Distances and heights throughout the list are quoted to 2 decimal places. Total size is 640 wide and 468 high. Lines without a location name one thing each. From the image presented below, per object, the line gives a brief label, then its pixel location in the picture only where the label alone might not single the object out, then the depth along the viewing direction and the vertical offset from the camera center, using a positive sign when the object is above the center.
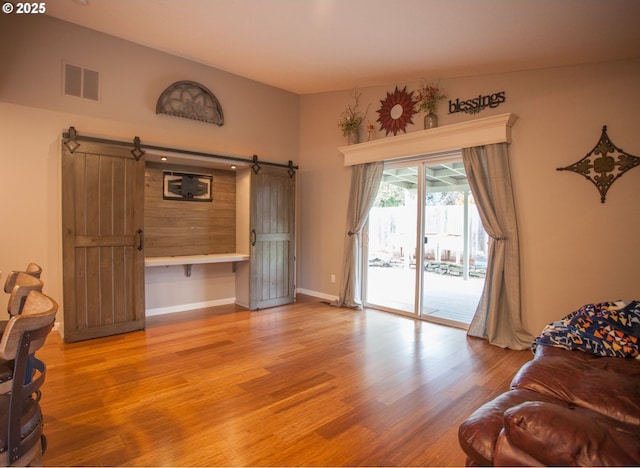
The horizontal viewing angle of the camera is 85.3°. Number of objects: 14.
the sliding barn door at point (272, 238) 5.25 -0.17
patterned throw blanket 2.39 -0.75
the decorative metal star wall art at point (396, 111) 4.82 +1.67
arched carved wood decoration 4.73 +1.76
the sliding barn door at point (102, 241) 3.74 -0.17
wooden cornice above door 3.89 +1.13
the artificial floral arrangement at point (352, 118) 5.40 +1.71
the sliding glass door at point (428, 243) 4.49 -0.22
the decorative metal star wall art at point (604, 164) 3.26 +0.62
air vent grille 4.03 +1.71
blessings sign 4.01 +1.50
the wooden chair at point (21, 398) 1.28 -0.66
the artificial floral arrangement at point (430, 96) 4.46 +1.70
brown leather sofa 1.12 -0.85
